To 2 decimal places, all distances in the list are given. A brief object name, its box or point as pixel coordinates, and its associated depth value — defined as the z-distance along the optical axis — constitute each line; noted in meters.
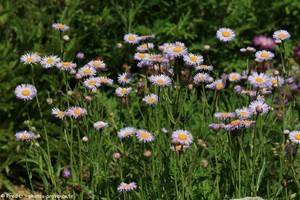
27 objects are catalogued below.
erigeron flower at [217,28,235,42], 7.51
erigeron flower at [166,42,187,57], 7.03
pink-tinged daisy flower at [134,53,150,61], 7.28
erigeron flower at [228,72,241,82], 7.65
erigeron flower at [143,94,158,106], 6.80
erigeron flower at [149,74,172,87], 6.77
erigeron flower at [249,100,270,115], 6.42
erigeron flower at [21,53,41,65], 6.95
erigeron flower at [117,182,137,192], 6.44
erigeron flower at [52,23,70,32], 7.45
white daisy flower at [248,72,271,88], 6.88
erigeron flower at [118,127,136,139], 6.66
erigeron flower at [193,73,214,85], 7.15
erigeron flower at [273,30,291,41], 6.94
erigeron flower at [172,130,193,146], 6.19
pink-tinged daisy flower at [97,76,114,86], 7.21
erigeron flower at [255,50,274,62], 7.30
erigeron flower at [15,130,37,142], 6.77
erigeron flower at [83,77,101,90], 7.00
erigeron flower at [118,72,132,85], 7.47
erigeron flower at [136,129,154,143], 6.53
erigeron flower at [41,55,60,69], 7.06
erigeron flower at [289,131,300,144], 6.44
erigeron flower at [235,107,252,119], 6.59
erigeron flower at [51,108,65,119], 6.82
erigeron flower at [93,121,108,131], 6.85
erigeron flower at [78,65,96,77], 7.14
